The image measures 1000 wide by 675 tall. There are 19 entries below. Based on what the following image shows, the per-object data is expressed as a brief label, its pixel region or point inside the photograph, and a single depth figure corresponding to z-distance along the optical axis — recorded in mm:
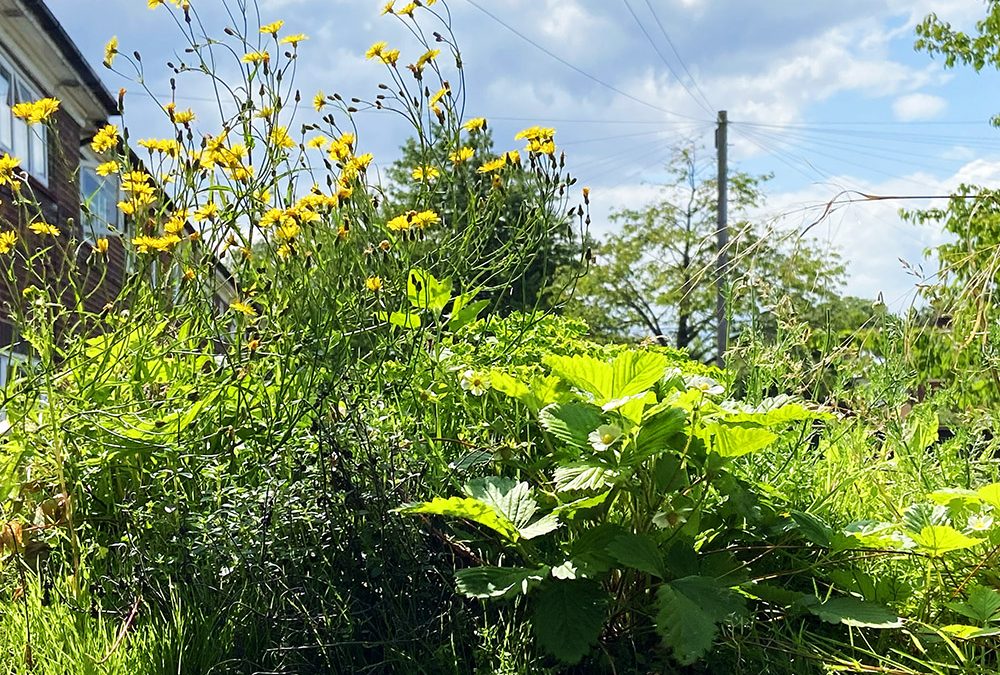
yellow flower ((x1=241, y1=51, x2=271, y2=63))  2855
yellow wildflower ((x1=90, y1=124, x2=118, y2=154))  2809
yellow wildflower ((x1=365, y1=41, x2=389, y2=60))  2893
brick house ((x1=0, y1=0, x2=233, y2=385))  11008
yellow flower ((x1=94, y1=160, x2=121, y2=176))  2766
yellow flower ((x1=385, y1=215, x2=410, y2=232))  2569
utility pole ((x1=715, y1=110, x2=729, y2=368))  19877
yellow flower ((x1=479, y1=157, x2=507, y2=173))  2895
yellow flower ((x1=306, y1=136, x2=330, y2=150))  2984
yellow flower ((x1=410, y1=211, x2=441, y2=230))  2619
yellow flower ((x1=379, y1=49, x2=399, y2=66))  2836
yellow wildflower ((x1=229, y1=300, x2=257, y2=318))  2475
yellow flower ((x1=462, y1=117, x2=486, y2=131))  2930
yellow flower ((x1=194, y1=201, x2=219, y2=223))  2605
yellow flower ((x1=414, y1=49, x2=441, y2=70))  2943
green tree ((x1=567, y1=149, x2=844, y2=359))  28516
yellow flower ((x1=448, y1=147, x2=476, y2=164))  2820
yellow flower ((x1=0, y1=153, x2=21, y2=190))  2725
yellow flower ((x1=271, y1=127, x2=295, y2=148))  2723
